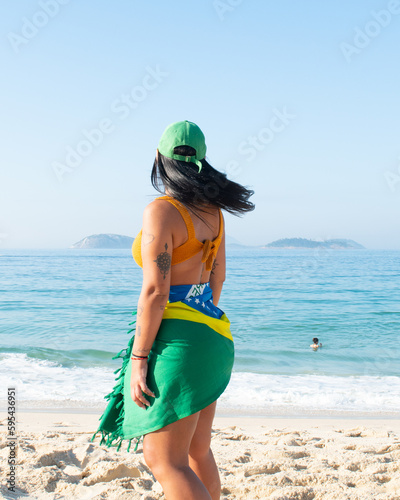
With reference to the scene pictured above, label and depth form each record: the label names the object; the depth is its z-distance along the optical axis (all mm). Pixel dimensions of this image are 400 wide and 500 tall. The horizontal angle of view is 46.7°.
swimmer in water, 9845
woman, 1718
